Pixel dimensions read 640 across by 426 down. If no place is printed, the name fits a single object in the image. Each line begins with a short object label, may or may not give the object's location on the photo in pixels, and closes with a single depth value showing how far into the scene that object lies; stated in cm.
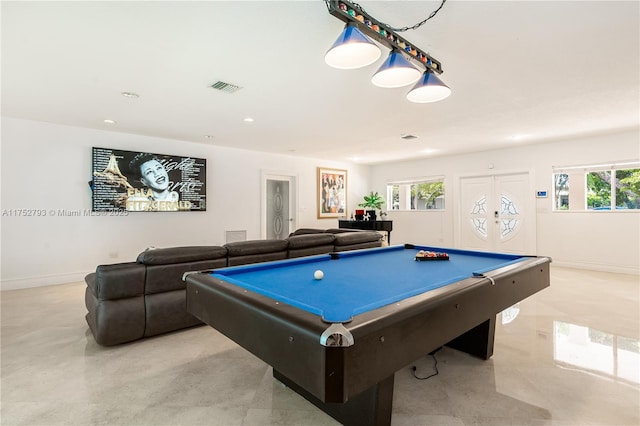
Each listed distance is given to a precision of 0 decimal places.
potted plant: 827
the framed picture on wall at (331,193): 801
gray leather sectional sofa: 245
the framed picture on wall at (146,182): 492
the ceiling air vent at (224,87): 314
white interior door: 716
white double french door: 636
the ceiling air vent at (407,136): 540
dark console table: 724
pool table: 96
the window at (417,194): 792
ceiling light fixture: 163
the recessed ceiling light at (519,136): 540
